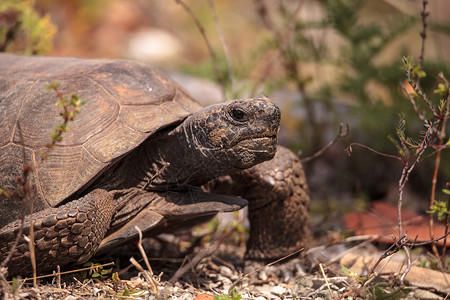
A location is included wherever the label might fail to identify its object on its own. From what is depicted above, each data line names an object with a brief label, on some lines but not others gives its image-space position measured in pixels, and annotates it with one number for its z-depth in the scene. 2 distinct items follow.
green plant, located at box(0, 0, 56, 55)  9.67
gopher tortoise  4.99
